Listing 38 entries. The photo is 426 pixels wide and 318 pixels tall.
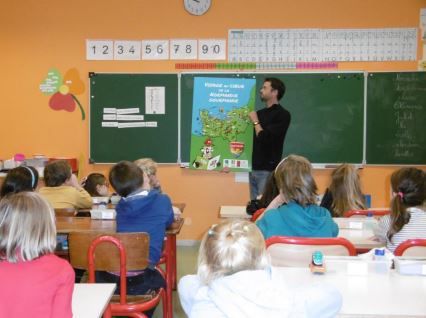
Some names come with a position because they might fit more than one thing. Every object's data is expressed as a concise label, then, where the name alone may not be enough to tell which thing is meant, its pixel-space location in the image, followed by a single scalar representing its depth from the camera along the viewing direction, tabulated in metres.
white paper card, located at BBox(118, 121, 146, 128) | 5.74
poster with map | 5.65
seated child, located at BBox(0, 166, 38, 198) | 3.12
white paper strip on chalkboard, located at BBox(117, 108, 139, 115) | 5.73
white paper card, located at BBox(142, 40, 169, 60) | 5.70
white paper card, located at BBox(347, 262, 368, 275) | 2.17
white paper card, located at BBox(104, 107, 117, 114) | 5.74
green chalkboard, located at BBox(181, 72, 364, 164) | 5.59
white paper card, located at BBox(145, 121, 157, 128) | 5.74
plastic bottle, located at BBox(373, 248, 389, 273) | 2.20
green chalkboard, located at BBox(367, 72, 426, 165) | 5.52
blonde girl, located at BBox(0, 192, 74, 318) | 1.67
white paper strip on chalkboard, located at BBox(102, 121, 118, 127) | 5.75
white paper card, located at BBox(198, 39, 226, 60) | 5.66
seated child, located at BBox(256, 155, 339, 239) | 2.69
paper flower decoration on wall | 5.80
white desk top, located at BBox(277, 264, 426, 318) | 1.71
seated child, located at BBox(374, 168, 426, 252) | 2.81
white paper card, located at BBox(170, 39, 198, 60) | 5.67
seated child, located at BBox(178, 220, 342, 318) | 1.51
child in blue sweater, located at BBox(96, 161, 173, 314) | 2.88
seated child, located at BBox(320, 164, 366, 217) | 3.84
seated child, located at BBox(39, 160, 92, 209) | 3.75
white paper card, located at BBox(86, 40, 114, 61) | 5.74
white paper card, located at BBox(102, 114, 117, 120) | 5.75
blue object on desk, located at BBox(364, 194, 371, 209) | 4.79
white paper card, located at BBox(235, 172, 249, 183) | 5.81
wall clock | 5.63
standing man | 5.29
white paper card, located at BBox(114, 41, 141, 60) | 5.72
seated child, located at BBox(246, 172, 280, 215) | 3.68
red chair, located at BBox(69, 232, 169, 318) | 2.55
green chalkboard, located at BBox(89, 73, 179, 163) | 5.71
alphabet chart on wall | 5.55
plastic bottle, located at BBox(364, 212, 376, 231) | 3.32
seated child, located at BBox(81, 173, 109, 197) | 4.71
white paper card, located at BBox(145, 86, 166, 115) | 5.70
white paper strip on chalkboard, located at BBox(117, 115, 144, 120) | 5.73
